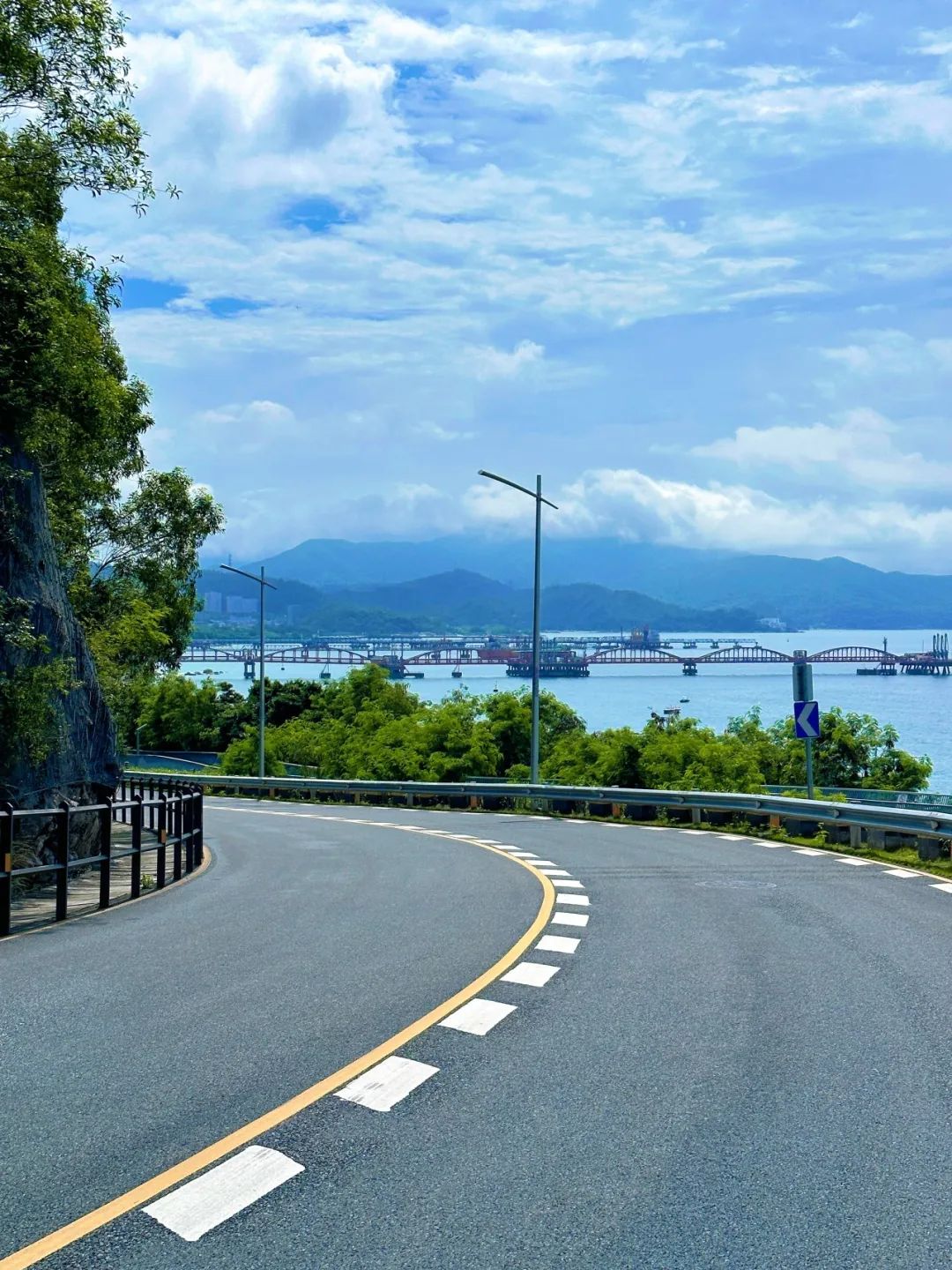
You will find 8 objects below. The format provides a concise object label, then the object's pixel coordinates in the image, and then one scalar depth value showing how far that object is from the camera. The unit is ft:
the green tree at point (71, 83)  56.59
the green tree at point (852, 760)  262.88
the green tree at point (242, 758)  302.86
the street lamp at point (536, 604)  123.54
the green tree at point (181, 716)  407.85
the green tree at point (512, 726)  289.33
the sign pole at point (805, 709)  81.82
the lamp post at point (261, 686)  183.81
